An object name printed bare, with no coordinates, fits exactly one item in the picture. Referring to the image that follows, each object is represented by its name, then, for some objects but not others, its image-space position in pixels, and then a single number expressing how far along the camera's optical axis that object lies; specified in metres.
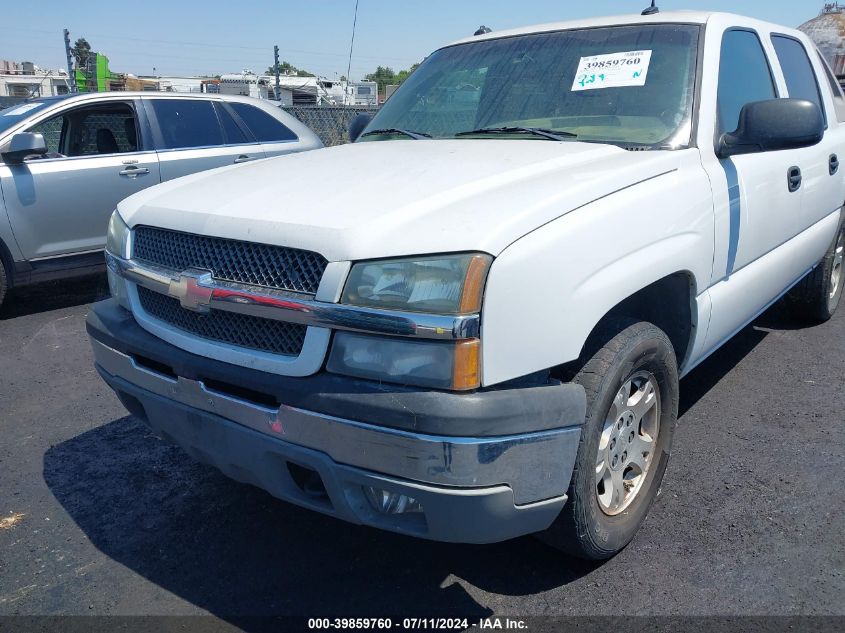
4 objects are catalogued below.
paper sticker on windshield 3.14
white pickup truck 1.98
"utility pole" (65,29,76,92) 14.02
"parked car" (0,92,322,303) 5.77
